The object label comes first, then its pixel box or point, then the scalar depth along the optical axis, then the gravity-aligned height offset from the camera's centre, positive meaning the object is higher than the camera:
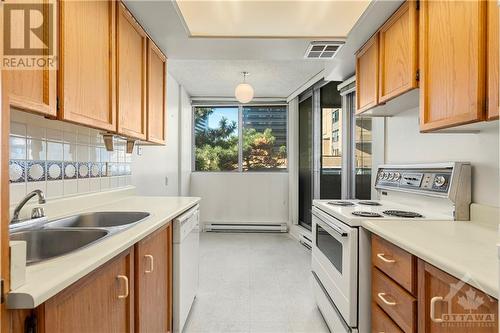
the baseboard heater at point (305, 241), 4.02 -1.11
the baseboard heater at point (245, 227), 4.93 -1.09
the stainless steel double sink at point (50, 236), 1.22 -0.32
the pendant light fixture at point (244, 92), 3.53 +0.89
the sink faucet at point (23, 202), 1.19 -0.16
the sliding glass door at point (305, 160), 4.35 +0.06
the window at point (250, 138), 5.09 +0.46
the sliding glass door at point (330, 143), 3.53 +0.28
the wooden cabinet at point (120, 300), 0.74 -0.47
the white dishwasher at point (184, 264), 1.87 -0.71
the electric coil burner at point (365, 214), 1.70 -0.30
